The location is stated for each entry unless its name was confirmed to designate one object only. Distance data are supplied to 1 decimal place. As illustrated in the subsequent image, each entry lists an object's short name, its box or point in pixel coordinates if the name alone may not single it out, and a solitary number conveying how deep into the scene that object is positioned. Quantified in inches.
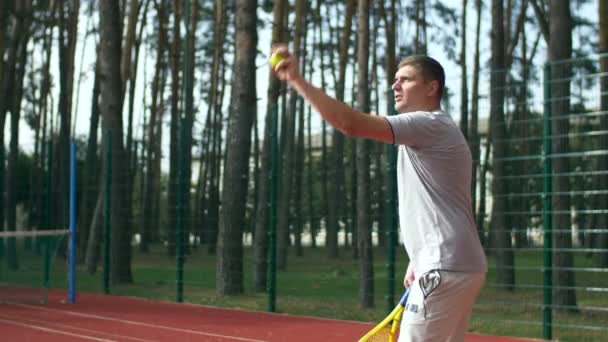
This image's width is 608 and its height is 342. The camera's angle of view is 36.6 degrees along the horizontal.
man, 143.0
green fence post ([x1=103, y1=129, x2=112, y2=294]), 589.9
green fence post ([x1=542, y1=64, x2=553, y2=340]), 365.7
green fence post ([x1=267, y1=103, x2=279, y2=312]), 475.5
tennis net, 546.9
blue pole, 524.0
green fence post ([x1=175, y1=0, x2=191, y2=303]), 539.2
